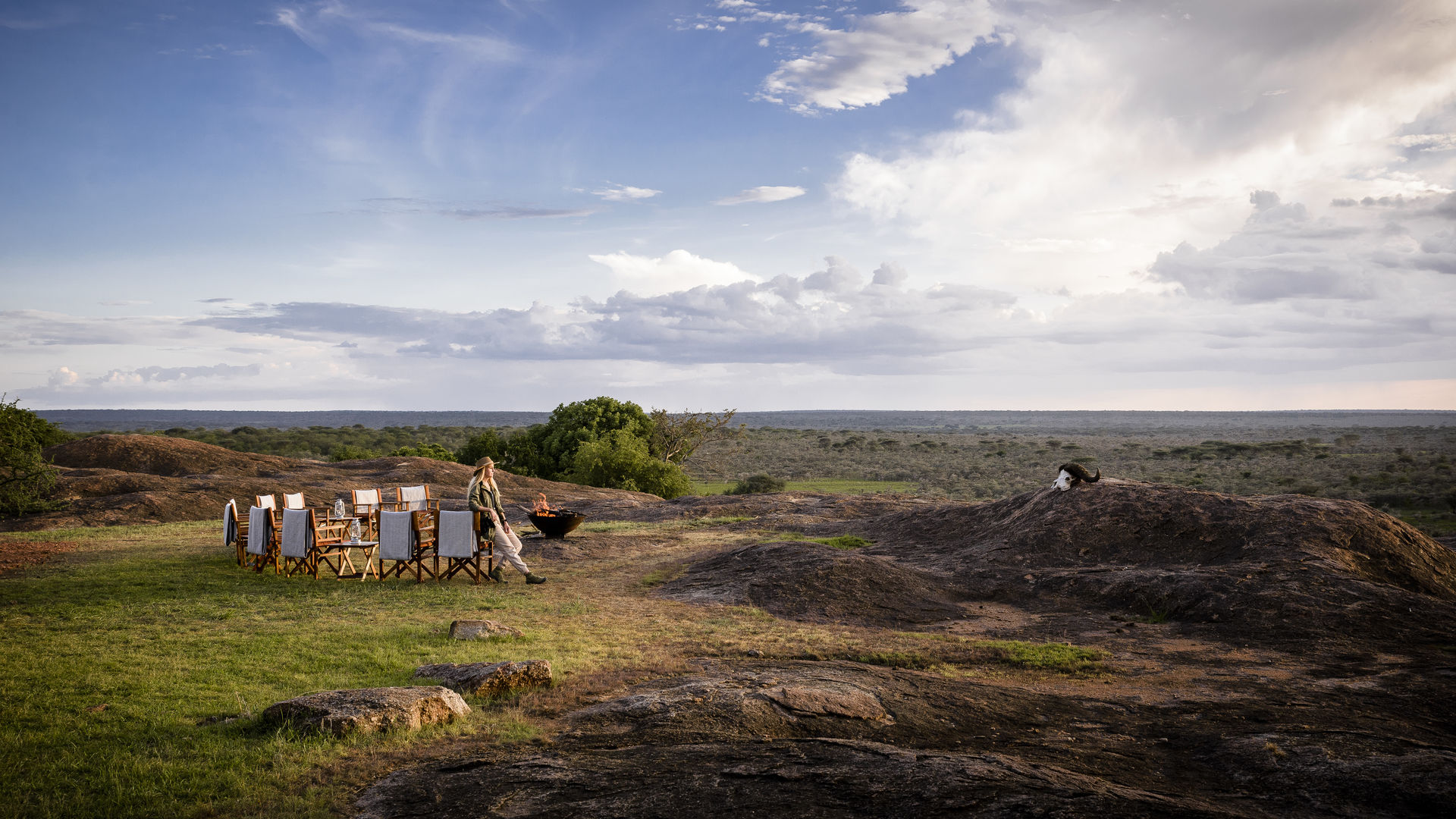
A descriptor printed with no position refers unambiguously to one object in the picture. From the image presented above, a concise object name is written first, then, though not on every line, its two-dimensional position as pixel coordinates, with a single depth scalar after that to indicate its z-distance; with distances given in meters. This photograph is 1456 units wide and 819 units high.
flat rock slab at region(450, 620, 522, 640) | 9.50
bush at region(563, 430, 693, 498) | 37.16
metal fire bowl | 18.09
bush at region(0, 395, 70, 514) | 21.89
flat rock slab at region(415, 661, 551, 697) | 7.19
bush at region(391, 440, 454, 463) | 42.81
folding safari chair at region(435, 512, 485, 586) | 13.63
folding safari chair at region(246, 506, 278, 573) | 14.24
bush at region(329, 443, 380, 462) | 43.53
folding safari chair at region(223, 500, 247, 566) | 14.82
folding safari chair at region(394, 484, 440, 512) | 18.69
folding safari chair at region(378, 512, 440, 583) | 13.52
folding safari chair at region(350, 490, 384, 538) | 15.54
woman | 13.77
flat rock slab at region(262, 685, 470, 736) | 6.03
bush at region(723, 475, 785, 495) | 39.18
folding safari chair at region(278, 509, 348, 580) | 13.79
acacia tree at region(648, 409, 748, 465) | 44.41
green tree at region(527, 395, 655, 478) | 41.56
